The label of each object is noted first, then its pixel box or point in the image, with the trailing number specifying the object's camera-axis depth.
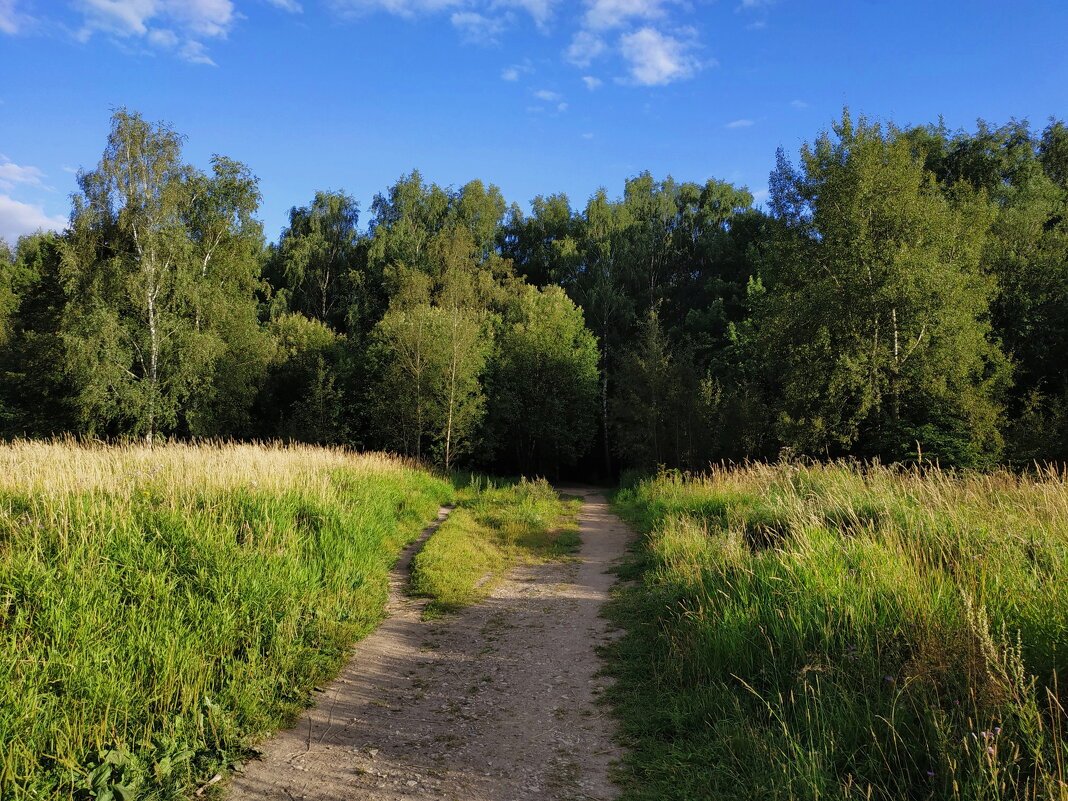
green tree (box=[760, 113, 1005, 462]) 19.72
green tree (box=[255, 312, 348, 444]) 31.45
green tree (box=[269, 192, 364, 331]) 42.97
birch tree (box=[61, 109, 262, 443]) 23.84
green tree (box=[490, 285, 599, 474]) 34.88
